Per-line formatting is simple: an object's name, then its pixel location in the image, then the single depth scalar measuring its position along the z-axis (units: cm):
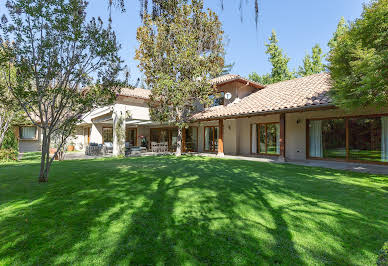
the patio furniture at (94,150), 1839
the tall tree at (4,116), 1235
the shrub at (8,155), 1356
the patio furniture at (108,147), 1857
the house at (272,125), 1130
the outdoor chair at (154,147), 2012
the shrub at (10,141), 1418
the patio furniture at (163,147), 2055
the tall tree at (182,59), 1499
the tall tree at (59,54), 590
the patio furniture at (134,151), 1848
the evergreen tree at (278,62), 3344
